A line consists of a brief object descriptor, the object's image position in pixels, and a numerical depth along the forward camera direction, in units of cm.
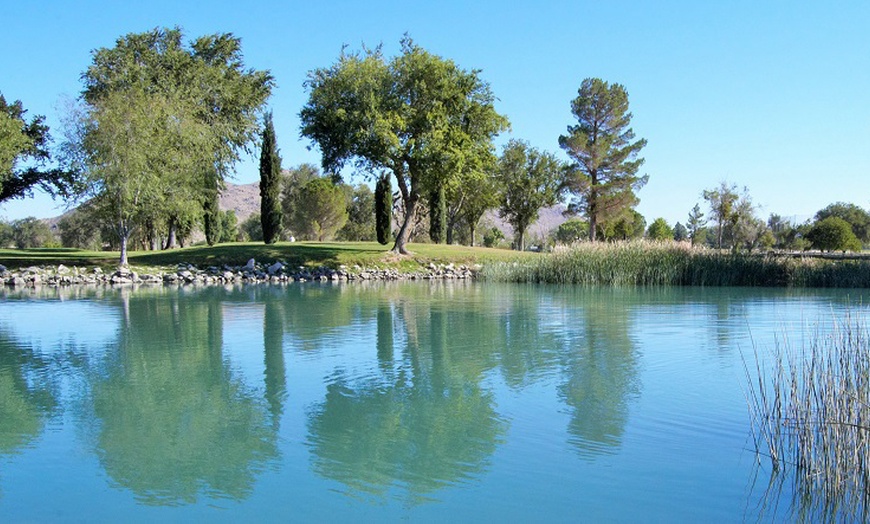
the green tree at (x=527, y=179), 5247
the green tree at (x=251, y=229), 6412
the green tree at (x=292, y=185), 6278
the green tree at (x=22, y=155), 3000
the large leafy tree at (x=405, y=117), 3050
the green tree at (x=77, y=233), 5569
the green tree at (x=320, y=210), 5738
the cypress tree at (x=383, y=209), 4188
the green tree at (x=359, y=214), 6372
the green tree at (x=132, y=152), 2731
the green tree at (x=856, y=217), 6462
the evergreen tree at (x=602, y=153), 4900
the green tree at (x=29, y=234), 6525
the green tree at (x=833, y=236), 4688
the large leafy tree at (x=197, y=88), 3108
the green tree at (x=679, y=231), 8480
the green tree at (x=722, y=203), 4603
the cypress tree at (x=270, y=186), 3778
